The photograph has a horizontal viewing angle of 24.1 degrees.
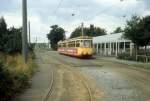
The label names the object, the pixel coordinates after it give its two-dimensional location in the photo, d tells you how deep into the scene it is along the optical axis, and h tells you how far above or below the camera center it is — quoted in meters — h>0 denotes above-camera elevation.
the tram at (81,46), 47.00 +0.03
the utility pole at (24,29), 24.20 +1.21
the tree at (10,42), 35.75 +0.45
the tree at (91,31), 118.56 +5.21
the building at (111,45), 54.55 +0.22
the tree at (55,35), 142.88 +4.64
